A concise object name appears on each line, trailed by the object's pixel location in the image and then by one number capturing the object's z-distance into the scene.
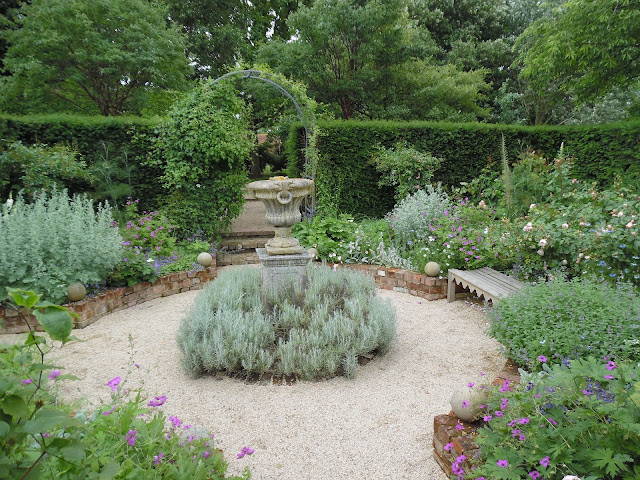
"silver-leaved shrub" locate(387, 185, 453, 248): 6.31
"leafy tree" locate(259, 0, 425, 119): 11.40
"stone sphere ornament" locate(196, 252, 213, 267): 6.05
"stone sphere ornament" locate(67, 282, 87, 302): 4.47
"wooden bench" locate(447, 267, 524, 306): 4.28
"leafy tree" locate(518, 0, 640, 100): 8.30
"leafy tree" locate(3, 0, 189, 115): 10.69
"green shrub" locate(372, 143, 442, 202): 8.27
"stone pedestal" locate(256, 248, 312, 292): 4.77
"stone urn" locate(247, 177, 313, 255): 4.72
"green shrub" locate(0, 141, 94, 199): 6.20
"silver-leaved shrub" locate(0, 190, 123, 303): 4.27
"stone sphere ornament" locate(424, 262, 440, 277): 5.35
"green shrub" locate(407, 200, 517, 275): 5.16
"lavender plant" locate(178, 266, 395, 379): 3.37
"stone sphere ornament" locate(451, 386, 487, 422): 2.39
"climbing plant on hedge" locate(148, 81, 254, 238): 6.96
